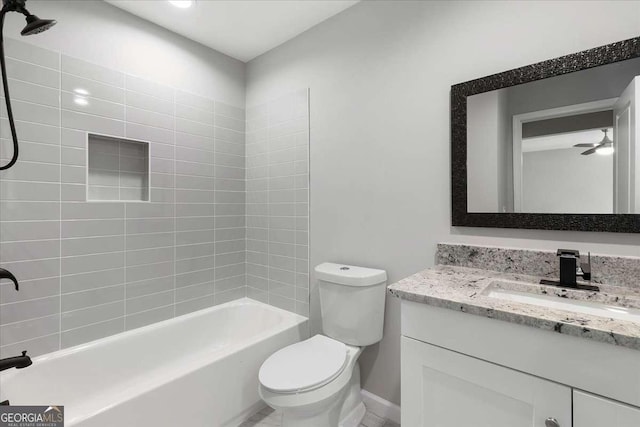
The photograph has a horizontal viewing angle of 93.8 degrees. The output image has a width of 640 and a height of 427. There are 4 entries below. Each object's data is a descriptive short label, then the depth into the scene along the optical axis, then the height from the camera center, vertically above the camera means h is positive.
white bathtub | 1.37 -0.89
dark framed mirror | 1.12 +0.28
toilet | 1.33 -0.76
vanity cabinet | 0.75 -0.48
